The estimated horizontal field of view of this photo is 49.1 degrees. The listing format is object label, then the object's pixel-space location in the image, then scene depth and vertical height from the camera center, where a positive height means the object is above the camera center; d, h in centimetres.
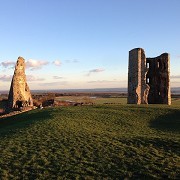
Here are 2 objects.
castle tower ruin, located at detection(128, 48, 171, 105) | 3090 +188
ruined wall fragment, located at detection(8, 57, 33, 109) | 3470 +2
